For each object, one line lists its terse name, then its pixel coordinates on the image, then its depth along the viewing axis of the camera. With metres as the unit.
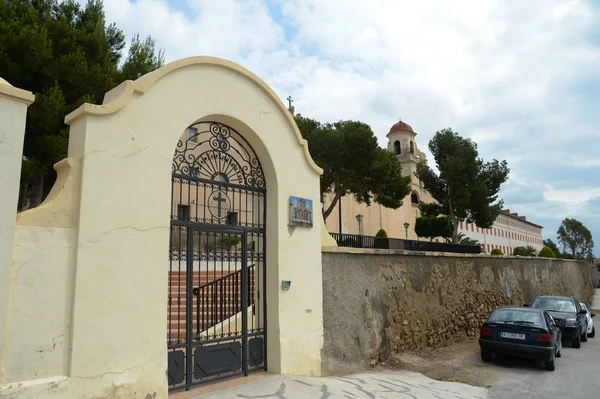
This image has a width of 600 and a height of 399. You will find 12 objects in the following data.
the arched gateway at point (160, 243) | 4.62
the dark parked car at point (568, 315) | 13.51
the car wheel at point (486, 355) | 10.87
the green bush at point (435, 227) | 19.47
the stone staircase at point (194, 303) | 6.88
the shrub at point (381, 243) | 12.04
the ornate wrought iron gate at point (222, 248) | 6.11
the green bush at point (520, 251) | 34.09
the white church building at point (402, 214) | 37.12
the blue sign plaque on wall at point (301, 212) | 7.55
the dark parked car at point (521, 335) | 9.82
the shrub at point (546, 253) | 33.38
